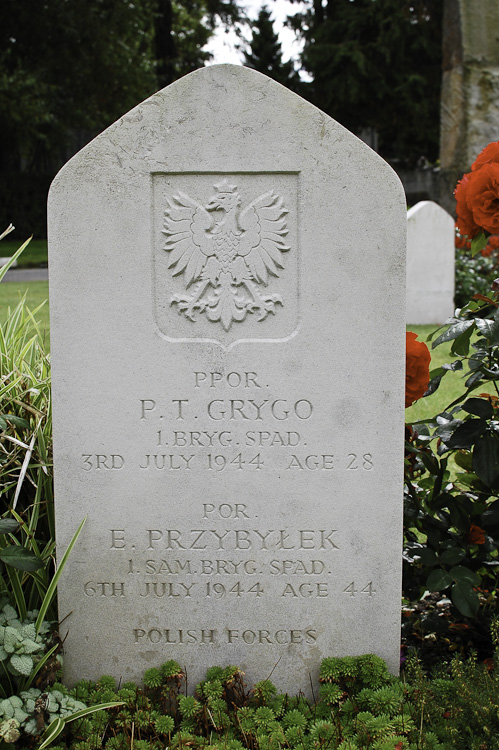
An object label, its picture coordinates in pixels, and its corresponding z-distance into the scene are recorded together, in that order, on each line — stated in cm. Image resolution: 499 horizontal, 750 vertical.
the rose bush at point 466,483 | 260
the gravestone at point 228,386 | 245
